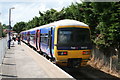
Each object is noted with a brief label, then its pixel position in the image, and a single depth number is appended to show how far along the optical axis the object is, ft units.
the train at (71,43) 36.19
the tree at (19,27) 410.97
